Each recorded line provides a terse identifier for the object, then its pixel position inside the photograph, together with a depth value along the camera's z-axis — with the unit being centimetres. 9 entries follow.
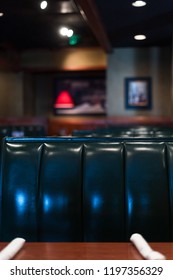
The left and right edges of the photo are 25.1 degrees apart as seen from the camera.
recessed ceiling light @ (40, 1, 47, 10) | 545
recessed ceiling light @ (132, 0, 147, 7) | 523
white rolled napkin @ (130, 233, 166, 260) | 77
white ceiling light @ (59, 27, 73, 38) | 730
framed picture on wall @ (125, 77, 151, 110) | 830
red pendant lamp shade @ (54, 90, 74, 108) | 1043
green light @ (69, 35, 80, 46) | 796
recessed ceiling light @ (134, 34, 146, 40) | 719
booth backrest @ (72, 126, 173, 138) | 269
